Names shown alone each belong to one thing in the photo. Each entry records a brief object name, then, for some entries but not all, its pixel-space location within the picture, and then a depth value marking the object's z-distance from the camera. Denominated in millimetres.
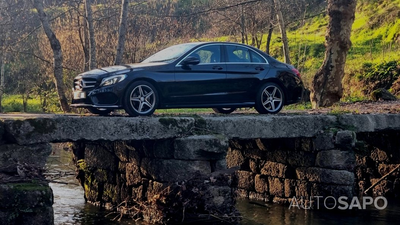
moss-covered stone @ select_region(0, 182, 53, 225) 8000
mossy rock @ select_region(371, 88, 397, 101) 19672
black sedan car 10258
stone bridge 8695
